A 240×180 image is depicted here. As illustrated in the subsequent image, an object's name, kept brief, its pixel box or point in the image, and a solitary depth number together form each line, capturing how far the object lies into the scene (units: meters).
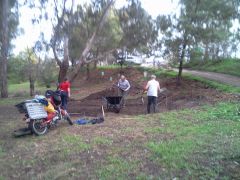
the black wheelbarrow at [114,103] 7.63
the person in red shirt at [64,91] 7.03
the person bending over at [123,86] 8.41
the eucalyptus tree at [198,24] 11.36
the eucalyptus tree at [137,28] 13.54
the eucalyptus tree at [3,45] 12.71
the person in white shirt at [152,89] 7.09
